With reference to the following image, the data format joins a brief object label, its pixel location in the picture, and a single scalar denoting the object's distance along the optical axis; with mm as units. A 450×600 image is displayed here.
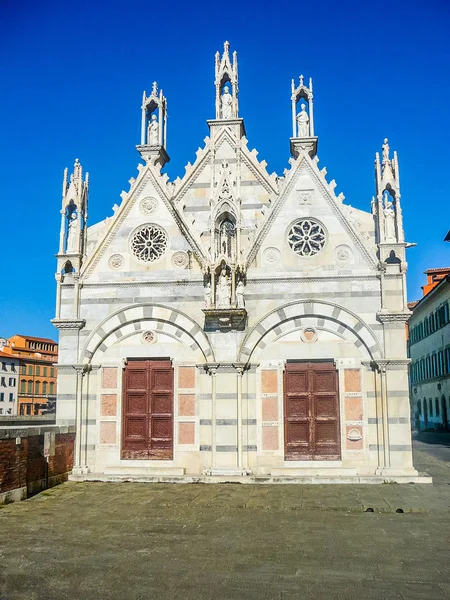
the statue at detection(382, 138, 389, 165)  18641
